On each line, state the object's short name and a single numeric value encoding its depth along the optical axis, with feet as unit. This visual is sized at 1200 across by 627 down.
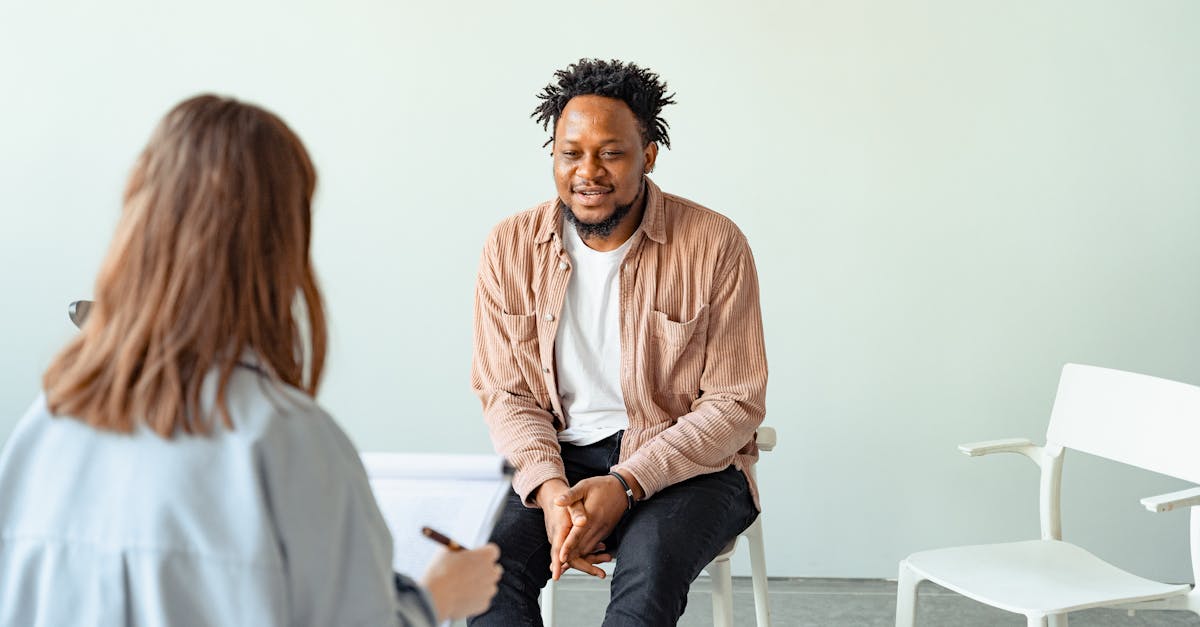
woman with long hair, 3.42
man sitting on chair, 7.00
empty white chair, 6.56
